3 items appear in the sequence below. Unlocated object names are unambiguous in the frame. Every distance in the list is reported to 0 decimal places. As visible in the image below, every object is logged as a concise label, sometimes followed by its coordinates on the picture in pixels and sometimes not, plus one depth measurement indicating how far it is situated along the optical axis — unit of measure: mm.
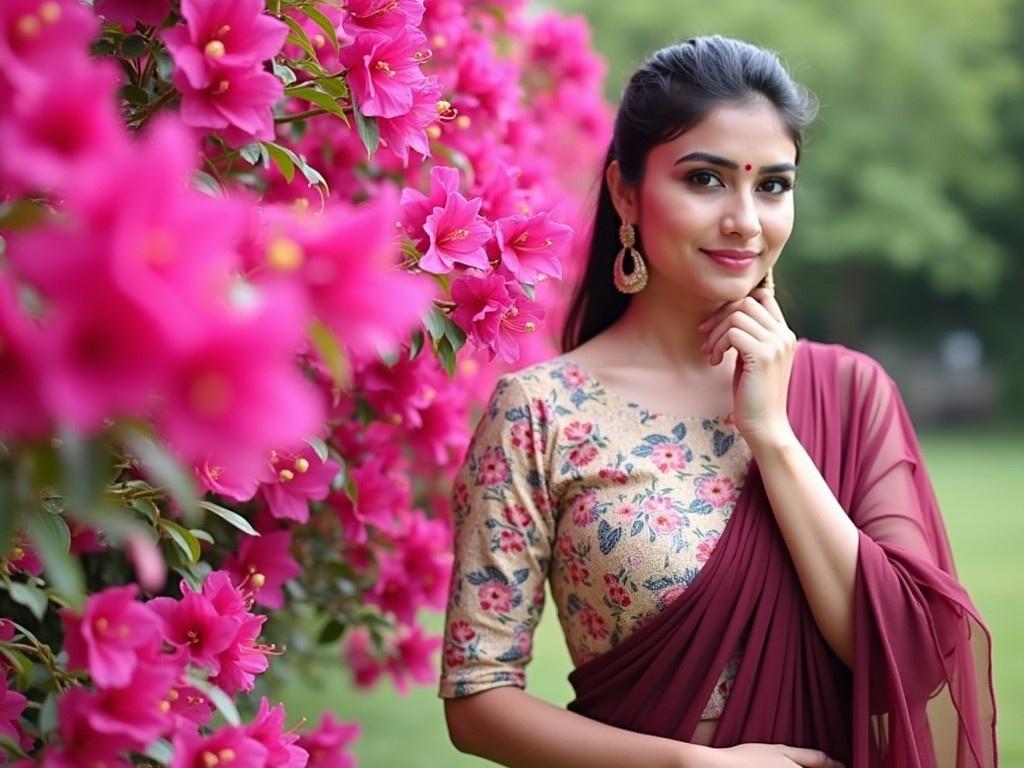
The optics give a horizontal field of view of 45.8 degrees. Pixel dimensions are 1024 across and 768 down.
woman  1607
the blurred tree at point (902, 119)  15898
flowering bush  630
